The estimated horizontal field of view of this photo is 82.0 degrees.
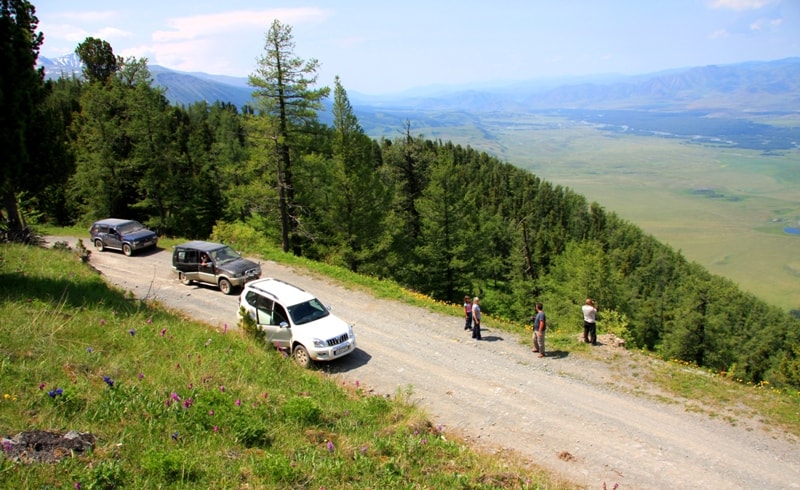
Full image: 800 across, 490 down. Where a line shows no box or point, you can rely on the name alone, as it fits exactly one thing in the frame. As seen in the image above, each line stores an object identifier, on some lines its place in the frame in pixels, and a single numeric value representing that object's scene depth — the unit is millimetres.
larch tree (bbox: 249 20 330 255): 25719
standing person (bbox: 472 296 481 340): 16688
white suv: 14547
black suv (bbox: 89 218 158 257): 26906
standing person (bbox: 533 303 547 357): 15680
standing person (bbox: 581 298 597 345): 16656
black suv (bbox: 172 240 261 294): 21016
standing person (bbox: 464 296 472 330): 17558
